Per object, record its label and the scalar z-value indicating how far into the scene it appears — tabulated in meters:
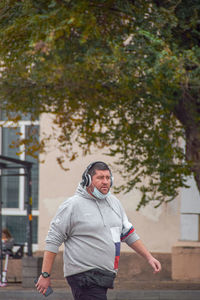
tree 19.59
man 10.87
